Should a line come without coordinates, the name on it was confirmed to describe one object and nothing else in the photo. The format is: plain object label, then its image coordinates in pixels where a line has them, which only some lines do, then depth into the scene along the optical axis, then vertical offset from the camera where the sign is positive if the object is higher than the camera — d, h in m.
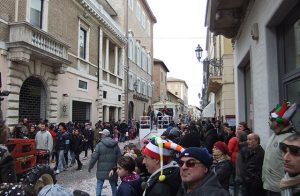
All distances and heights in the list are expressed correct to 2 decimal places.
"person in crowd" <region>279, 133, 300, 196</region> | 1.97 -0.41
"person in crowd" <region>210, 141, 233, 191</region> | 3.75 -0.77
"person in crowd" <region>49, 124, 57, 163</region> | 10.04 -0.92
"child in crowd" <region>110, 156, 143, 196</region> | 2.84 -0.78
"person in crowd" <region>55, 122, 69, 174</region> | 9.36 -1.15
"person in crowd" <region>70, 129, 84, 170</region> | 9.80 -1.24
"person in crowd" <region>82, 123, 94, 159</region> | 12.61 -1.17
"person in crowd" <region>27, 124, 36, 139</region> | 9.48 -0.68
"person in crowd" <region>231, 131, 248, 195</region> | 4.10 -0.89
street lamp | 13.16 +3.35
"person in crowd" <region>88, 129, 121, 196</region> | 5.80 -1.02
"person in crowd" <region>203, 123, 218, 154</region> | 6.95 -0.66
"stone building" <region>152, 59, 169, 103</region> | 41.84 +6.15
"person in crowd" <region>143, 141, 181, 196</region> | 2.25 -0.57
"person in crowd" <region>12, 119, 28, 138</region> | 9.29 -0.62
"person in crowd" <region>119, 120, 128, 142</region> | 20.17 -1.24
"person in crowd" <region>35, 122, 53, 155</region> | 8.23 -0.81
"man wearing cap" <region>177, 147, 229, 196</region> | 1.91 -0.45
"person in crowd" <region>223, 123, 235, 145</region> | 7.50 -0.55
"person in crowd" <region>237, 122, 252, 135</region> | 5.68 -0.30
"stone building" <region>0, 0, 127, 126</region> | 10.55 +2.81
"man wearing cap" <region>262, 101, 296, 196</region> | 3.07 -0.41
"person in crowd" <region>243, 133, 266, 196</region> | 3.93 -0.83
